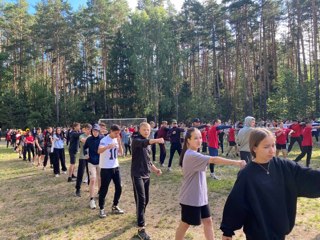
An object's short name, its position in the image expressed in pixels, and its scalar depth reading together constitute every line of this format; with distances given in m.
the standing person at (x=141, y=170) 4.40
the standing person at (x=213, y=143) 8.43
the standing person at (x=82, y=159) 7.07
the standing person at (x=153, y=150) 12.27
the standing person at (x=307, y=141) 9.14
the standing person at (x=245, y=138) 6.53
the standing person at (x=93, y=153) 6.08
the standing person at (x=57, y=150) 9.54
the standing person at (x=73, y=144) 8.30
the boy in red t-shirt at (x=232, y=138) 12.87
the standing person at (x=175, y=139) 9.89
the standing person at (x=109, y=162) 5.18
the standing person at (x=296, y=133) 11.36
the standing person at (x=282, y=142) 10.76
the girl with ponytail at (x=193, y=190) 3.32
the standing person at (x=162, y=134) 10.91
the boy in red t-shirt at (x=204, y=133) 12.04
